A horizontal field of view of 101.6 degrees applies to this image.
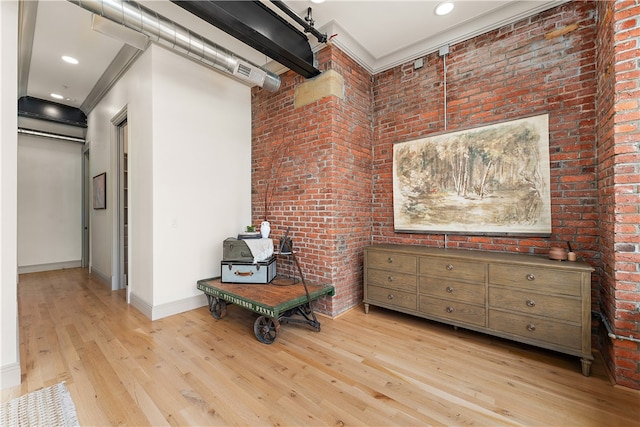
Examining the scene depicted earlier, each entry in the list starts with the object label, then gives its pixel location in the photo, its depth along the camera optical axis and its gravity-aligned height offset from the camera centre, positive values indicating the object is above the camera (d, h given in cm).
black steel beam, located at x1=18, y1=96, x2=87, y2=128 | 499 +207
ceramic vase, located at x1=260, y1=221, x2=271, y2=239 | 345 -21
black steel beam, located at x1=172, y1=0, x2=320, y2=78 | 218 +172
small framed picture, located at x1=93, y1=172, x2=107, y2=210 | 454 +42
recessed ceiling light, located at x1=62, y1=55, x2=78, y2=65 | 368 +222
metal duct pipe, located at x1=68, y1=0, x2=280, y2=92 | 210 +167
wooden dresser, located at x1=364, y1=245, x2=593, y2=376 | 205 -76
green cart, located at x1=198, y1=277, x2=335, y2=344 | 252 -89
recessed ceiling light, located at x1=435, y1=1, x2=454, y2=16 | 260 +207
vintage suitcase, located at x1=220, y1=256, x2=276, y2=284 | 313 -71
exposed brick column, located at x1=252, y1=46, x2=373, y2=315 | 315 +58
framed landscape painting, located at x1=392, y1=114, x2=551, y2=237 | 261 +34
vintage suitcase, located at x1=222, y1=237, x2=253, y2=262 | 315 -46
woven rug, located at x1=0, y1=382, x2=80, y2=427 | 154 -122
